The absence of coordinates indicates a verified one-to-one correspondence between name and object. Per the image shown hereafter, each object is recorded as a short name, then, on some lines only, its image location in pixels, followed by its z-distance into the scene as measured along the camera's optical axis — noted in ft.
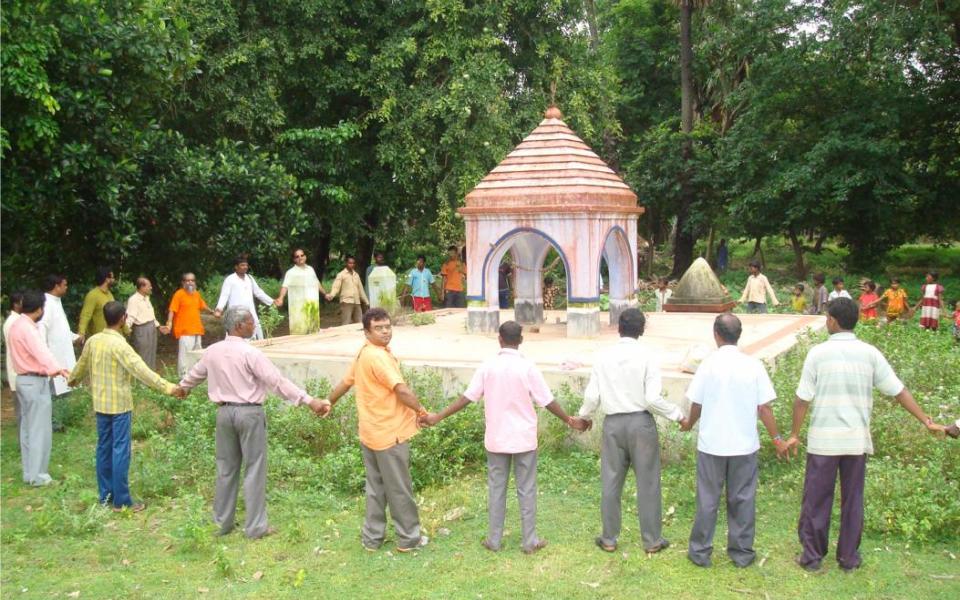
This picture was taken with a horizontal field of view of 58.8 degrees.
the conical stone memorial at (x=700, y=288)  49.93
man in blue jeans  21.36
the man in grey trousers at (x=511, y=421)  17.98
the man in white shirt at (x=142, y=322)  34.91
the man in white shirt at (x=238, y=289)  35.47
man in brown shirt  45.97
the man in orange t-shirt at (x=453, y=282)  54.13
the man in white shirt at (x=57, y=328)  27.07
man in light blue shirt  51.39
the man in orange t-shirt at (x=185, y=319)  35.94
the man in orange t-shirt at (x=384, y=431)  18.17
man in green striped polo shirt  16.80
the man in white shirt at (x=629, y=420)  17.63
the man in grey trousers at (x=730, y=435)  16.98
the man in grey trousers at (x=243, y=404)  19.08
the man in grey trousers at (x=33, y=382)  23.58
